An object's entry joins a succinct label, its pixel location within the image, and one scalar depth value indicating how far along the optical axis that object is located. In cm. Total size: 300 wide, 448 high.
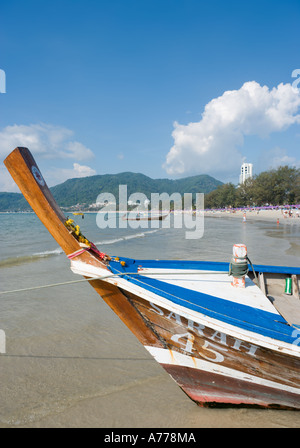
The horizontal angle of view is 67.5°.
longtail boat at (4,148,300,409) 237
